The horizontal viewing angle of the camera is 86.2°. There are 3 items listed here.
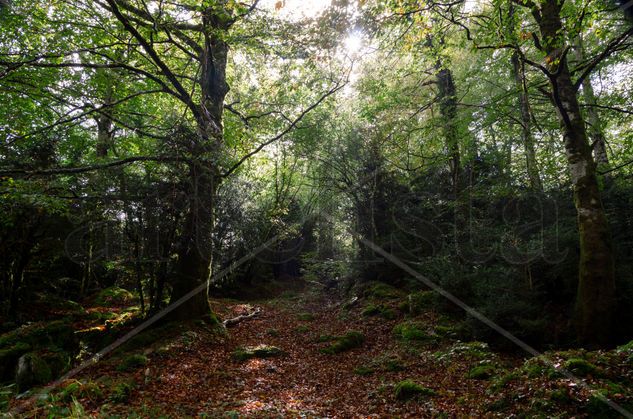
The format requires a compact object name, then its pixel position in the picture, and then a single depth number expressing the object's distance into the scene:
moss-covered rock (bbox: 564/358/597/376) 4.21
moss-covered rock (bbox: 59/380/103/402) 4.93
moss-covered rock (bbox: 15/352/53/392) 5.82
